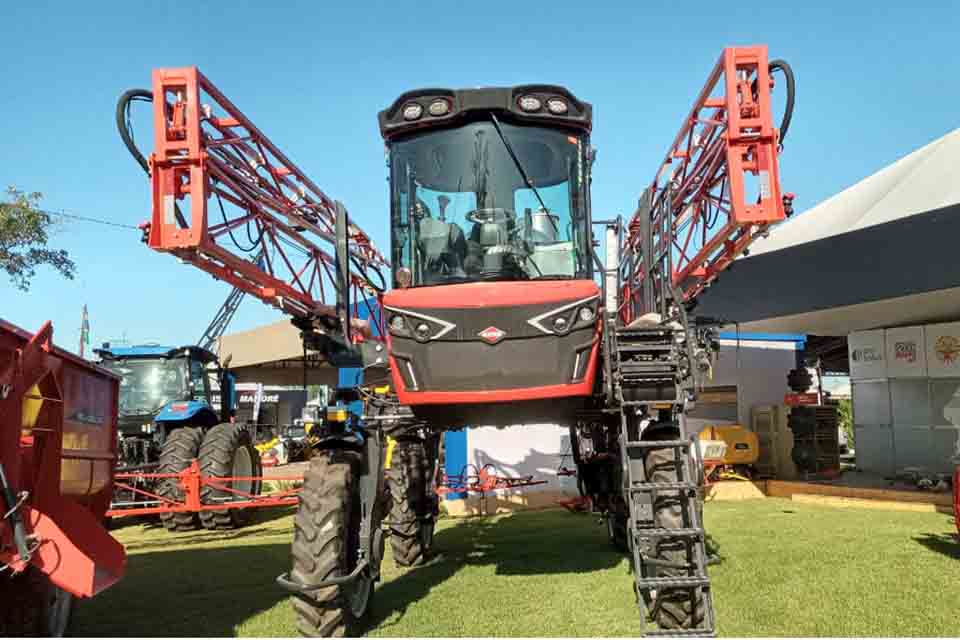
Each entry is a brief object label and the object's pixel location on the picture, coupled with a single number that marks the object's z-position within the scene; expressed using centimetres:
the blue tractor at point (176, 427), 1131
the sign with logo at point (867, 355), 1636
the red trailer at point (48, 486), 390
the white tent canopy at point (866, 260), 1108
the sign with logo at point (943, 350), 1474
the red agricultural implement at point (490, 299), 523
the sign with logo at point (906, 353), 1546
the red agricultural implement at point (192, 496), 1025
